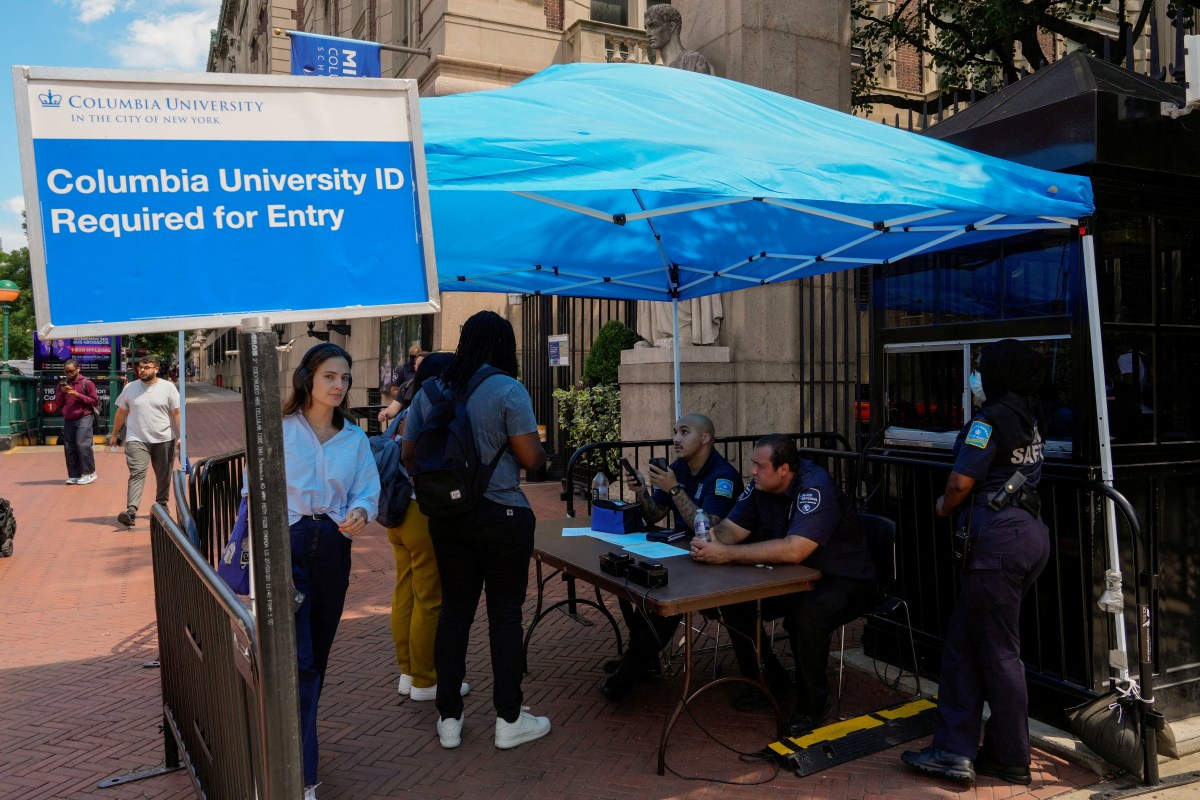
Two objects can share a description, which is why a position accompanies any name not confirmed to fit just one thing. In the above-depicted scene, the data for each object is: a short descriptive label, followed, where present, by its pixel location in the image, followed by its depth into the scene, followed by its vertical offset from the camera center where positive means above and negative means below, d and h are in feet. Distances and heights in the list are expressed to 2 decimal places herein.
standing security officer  12.29 -3.13
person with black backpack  12.81 -2.09
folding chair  14.99 -3.65
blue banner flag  44.55 +15.67
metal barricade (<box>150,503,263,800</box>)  8.08 -3.48
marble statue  28.78 +1.34
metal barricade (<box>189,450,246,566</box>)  16.37 -2.80
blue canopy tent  10.67 +2.35
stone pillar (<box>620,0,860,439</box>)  28.30 +0.18
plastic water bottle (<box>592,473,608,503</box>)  17.83 -2.84
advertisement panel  77.70 +0.84
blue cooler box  16.98 -3.29
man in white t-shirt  33.37 -2.50
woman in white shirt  11.78 -2.01
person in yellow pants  15.26 -4.37
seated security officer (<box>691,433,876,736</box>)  13.97 -3.36
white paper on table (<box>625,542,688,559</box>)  15.09 -3.57
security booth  13.78 -0.19
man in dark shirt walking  44.32 -3.16
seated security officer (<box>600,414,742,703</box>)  15.80 -2.79
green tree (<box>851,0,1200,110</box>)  36.94 +14.98
